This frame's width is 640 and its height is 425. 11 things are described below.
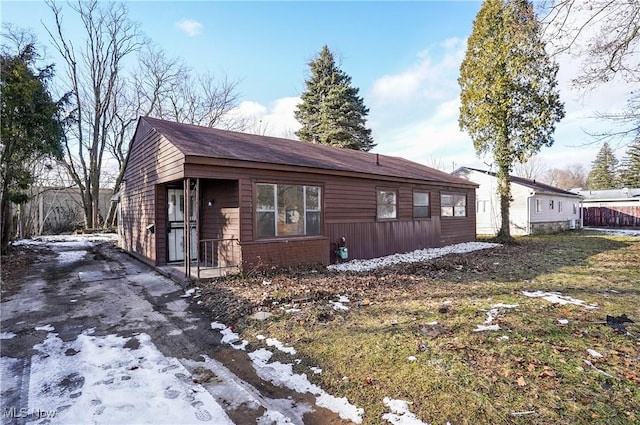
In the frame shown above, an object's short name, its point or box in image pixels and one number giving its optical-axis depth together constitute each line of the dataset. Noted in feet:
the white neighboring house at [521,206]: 64.03
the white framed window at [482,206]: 69.10
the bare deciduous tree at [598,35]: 19.30
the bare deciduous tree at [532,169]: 161.58
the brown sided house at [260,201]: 24.16
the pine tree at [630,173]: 120.06
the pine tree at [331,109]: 79.05
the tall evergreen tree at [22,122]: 29.14
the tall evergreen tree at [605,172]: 134.41
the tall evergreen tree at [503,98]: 45.73
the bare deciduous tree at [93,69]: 79.71
